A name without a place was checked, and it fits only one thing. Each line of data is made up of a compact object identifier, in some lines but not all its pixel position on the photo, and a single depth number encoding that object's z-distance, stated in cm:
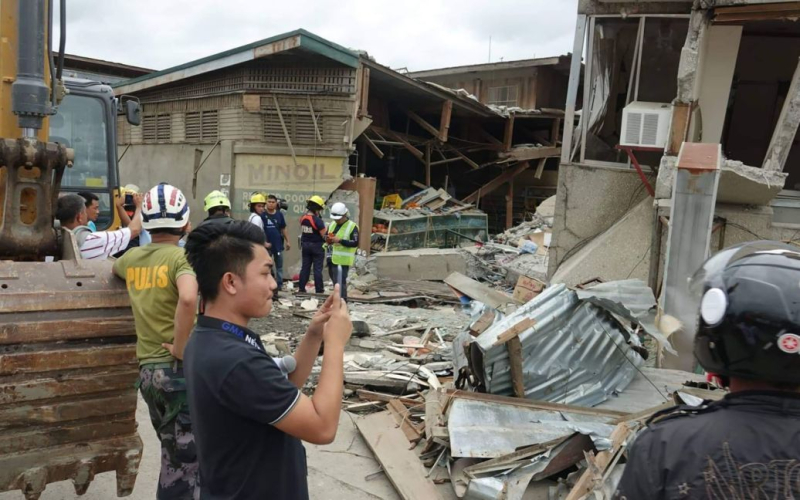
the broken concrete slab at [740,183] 677
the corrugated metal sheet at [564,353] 459
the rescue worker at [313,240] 1022
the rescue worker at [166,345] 291
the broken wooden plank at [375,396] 561
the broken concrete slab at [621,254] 824
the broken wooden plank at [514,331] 432
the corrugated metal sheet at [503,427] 402
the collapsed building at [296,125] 1266
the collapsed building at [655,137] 748
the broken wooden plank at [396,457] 412
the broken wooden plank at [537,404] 443
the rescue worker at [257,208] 1005
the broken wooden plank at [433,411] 460
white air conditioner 843
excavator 295
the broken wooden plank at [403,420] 483
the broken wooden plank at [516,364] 442
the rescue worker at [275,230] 1036
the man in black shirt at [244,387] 166
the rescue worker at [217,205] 686
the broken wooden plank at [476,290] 843
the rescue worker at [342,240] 952
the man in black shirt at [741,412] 118
